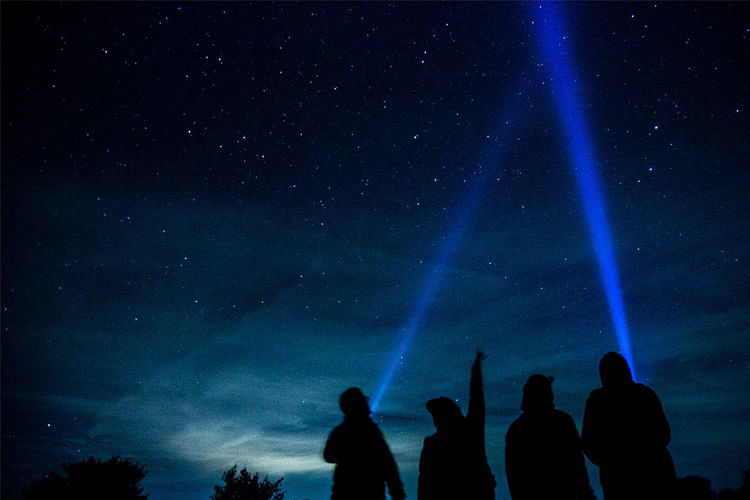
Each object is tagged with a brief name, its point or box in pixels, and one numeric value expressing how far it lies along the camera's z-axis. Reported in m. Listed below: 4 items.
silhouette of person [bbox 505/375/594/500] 3.57
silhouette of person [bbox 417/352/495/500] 3.72
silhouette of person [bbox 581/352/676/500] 3.42
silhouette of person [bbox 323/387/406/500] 4.02
